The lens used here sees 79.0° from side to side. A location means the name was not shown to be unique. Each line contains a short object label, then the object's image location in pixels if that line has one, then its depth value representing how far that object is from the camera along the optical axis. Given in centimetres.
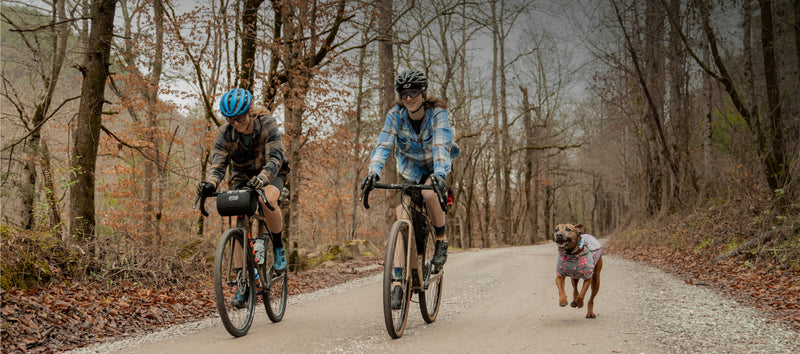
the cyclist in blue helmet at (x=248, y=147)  454
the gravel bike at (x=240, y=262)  413
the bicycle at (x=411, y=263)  389
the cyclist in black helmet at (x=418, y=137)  434
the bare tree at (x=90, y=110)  719
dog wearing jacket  475
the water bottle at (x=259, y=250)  477
